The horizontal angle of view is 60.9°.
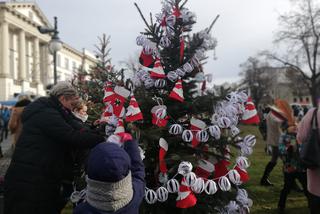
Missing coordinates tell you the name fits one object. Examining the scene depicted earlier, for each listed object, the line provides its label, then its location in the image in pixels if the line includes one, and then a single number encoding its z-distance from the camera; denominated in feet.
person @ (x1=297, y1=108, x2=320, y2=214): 9.55
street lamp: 32.82
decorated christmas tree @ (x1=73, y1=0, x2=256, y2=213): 8.15
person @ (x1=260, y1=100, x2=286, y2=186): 18.78
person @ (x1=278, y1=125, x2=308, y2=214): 14.04
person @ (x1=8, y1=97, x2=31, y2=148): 17.10
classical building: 114.58
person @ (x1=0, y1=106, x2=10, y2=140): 48.27
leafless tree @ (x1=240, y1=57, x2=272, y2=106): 148.89
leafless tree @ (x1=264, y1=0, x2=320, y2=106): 80.68
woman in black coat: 7.56
